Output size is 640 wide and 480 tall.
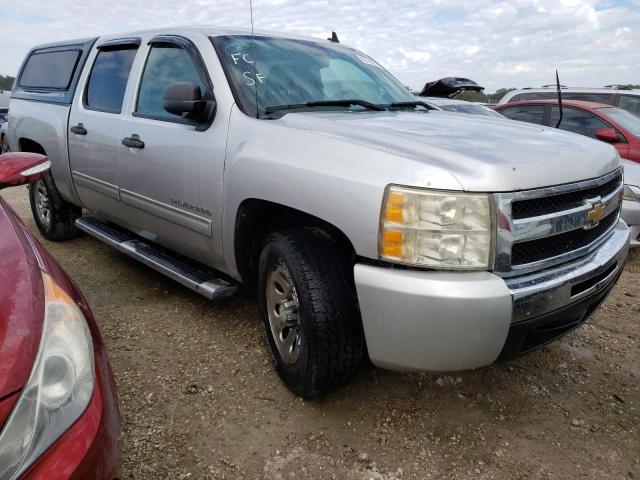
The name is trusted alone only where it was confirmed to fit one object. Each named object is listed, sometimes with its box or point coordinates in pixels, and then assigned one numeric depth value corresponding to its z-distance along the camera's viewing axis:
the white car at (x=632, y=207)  4.40
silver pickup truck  1.85
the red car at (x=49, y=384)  1.10
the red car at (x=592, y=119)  6.10
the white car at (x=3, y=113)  9.37
